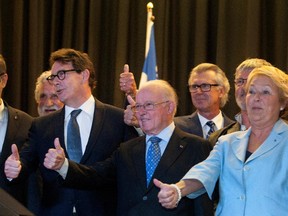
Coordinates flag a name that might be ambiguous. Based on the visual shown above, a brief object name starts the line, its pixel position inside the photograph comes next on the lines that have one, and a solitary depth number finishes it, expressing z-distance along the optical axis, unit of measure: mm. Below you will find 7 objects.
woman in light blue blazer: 4376
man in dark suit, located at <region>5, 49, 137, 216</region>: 5758
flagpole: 7564
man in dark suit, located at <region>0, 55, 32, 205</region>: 6353
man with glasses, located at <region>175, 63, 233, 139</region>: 6757
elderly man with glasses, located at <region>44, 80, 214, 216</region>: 5156
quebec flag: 7452
